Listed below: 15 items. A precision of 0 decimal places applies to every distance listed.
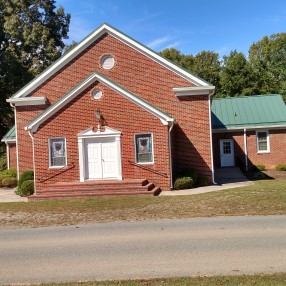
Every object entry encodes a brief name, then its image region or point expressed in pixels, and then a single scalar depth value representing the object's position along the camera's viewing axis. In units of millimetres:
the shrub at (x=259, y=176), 22967
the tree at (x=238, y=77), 45094
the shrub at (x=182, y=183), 18673
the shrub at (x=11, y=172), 25644
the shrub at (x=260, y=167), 26872
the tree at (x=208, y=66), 55219
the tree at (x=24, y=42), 37534
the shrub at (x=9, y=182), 23672
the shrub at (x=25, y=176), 20031
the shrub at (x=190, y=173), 19641
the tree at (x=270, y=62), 46250
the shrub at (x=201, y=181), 20031
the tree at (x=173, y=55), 57500
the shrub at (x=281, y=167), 26464
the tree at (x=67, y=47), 43644
